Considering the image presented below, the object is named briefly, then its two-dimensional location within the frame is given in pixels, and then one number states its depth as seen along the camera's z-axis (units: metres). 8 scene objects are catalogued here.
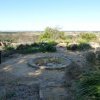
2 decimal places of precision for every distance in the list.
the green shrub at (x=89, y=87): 2.19
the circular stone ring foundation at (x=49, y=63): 5.07
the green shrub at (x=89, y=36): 11.21
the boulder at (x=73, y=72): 3.48
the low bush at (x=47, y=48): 7.22
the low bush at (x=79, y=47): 7.71
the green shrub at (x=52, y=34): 11.94
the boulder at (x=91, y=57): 4.63
